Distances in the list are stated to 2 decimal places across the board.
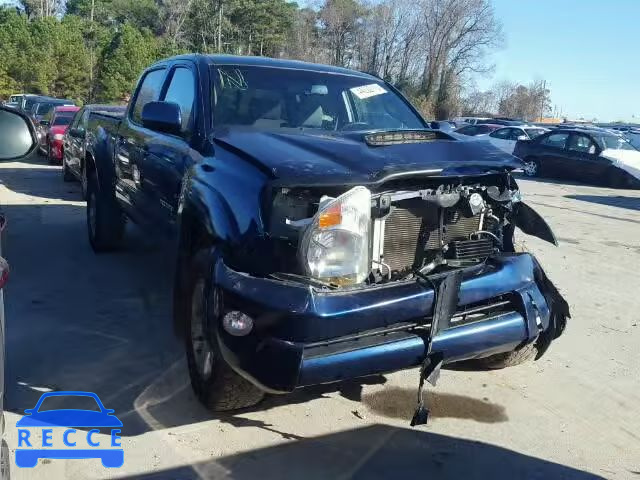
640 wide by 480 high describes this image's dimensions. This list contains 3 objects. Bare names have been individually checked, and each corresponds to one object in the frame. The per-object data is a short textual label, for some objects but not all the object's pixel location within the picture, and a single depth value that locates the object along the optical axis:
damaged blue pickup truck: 2.99
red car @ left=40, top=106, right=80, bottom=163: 15.32
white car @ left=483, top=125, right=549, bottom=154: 21.77
